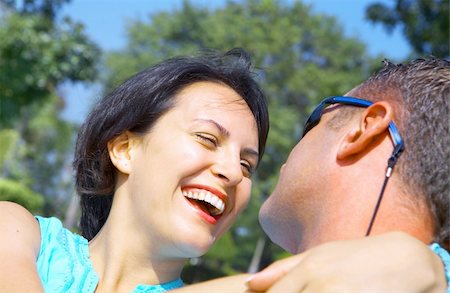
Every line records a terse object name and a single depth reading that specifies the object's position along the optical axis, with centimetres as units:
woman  111
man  75
